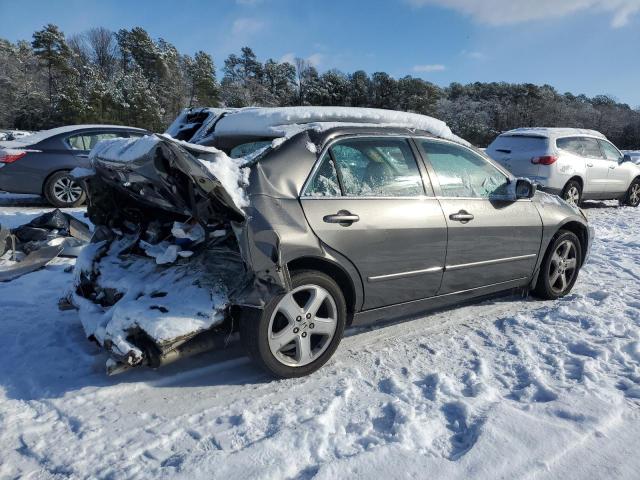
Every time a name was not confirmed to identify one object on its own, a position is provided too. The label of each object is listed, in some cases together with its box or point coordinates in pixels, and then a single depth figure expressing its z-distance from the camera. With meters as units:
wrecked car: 2.69
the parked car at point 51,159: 8.30
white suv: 9.44
